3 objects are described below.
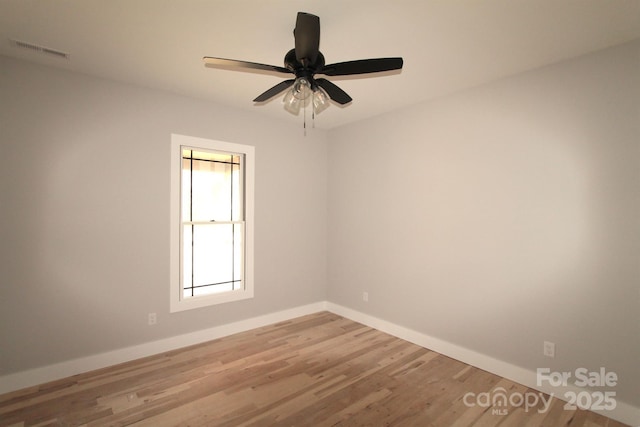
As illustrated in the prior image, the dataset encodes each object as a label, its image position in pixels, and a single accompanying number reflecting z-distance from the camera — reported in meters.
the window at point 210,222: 3.28
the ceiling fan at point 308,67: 1.59
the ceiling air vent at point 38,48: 2.26
